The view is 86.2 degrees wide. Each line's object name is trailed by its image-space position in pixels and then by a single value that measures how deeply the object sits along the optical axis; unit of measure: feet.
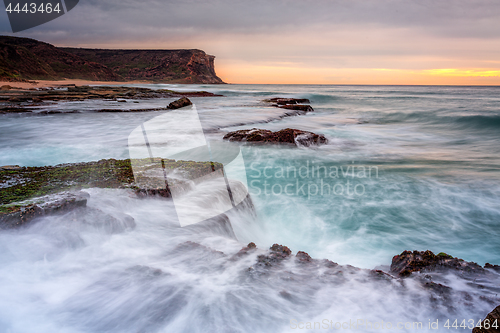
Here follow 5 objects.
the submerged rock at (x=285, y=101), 74.38
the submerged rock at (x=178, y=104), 52.15
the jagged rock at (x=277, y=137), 27.07
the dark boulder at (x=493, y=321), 4.85
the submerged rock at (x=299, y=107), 61.57
